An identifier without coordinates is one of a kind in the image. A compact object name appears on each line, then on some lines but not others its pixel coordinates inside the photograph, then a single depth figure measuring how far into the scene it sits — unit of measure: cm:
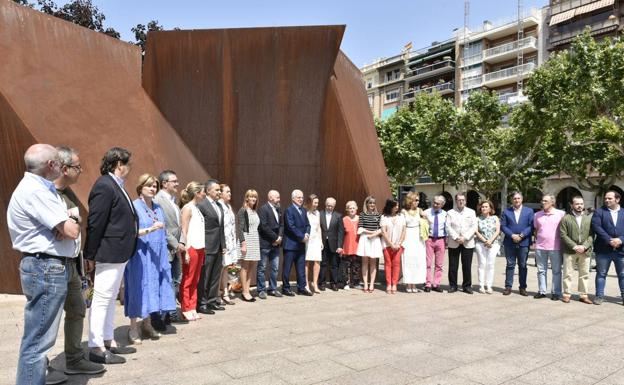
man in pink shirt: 687
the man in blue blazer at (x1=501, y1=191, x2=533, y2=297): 710
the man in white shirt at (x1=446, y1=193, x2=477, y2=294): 732
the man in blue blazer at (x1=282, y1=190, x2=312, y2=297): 680
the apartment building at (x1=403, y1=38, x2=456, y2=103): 3838
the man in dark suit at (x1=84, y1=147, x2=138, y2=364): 356
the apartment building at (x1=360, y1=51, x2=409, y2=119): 4353
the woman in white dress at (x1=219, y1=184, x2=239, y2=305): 596
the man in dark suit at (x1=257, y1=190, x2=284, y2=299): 655
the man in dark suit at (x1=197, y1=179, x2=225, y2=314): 554
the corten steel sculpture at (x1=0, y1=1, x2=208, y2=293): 591
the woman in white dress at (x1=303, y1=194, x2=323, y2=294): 707
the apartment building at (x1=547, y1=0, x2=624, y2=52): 2655
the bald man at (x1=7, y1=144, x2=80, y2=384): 275
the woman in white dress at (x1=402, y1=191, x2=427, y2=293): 733
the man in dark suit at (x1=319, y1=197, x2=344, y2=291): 721
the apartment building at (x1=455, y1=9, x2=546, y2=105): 3195
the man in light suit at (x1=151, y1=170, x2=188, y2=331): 464
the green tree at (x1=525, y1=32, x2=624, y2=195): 1284
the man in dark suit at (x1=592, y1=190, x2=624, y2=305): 652
